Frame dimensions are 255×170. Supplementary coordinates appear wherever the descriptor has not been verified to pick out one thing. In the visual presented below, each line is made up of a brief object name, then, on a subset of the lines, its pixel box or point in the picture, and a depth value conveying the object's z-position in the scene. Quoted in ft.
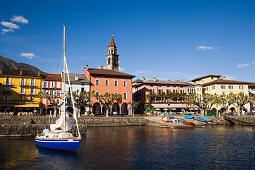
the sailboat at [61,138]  81.35
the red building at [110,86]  225.15
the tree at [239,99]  224.66
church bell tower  338.75
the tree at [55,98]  178.35
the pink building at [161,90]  248.42
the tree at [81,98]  187.51
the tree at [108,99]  206.32
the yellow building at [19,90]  199.69
